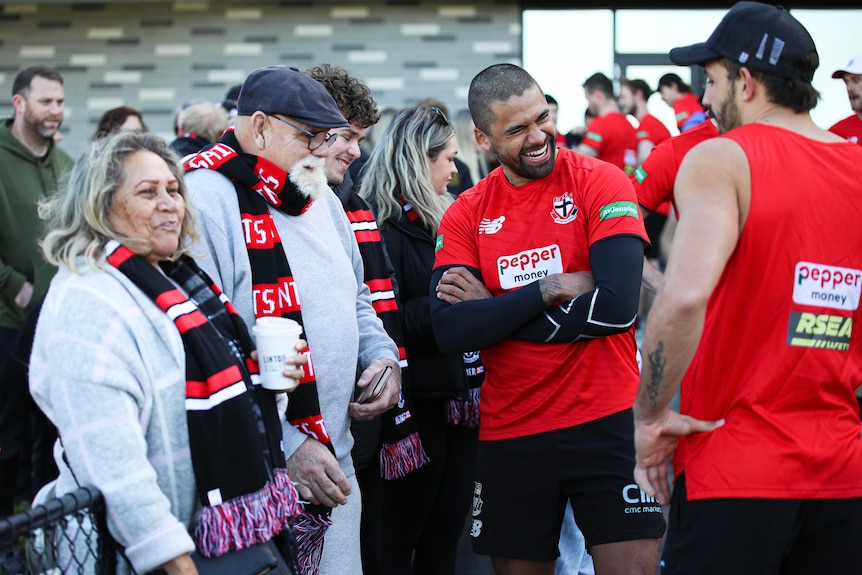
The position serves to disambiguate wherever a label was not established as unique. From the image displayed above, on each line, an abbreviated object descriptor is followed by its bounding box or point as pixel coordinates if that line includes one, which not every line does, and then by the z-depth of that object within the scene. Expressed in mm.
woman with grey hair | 2199
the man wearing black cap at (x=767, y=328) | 2250
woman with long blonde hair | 3986
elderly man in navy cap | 2906
